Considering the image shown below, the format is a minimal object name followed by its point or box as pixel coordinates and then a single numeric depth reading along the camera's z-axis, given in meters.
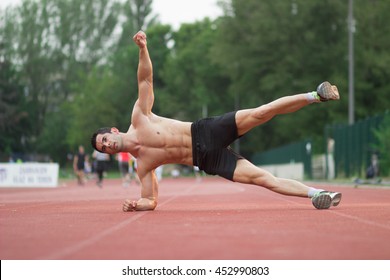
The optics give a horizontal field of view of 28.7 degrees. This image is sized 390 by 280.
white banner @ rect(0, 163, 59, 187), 31.83
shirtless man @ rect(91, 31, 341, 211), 9.76
